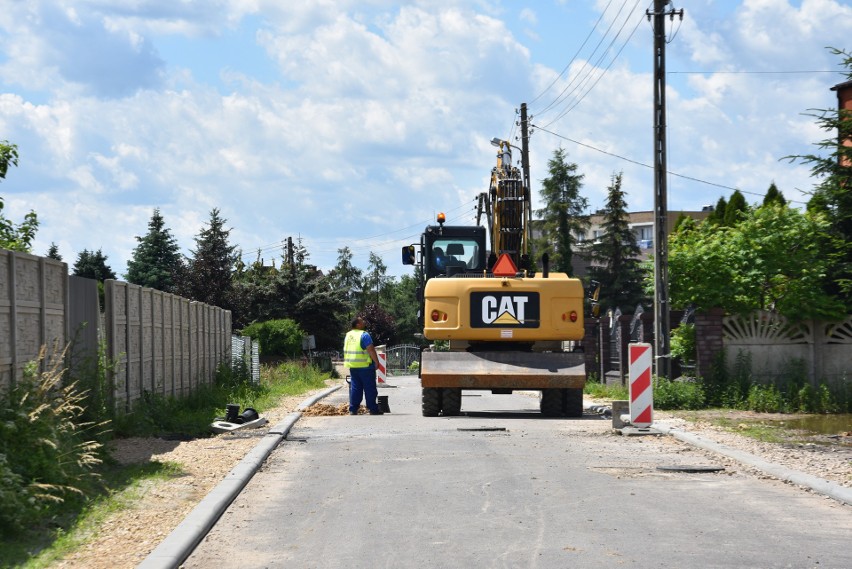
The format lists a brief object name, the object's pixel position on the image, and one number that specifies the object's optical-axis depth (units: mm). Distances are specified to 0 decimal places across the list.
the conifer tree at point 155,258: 88500
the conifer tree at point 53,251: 88944
